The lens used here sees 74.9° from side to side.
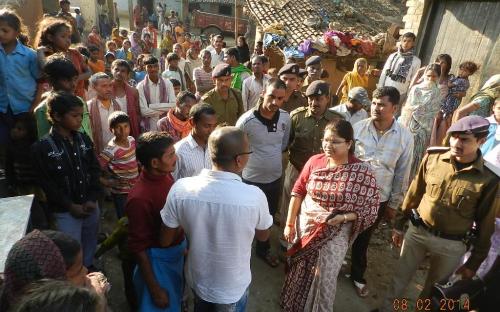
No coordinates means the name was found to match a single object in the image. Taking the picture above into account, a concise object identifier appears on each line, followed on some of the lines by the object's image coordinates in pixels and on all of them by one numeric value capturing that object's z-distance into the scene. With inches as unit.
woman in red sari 100.7
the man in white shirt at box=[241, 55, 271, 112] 211.0
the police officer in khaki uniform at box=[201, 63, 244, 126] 167.3
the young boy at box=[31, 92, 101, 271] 96.4
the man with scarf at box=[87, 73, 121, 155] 152.6
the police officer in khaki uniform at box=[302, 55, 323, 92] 217.9
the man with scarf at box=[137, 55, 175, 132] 179.5
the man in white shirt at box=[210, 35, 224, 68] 334.3
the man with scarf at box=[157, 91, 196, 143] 145.6
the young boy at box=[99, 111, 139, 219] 131.7
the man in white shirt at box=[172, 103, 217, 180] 107.7
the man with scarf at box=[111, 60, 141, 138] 169.6
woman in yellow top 252.5
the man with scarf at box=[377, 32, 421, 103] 240.8
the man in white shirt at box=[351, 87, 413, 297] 122.8
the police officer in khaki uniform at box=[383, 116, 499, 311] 95.3
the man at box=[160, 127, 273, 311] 70.9
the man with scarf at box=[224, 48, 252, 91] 235.6
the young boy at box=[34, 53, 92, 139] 111.5
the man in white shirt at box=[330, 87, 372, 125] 154.9
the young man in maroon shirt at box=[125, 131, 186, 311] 81.0
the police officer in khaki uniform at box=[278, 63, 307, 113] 171.2
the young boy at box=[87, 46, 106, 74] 254.3
